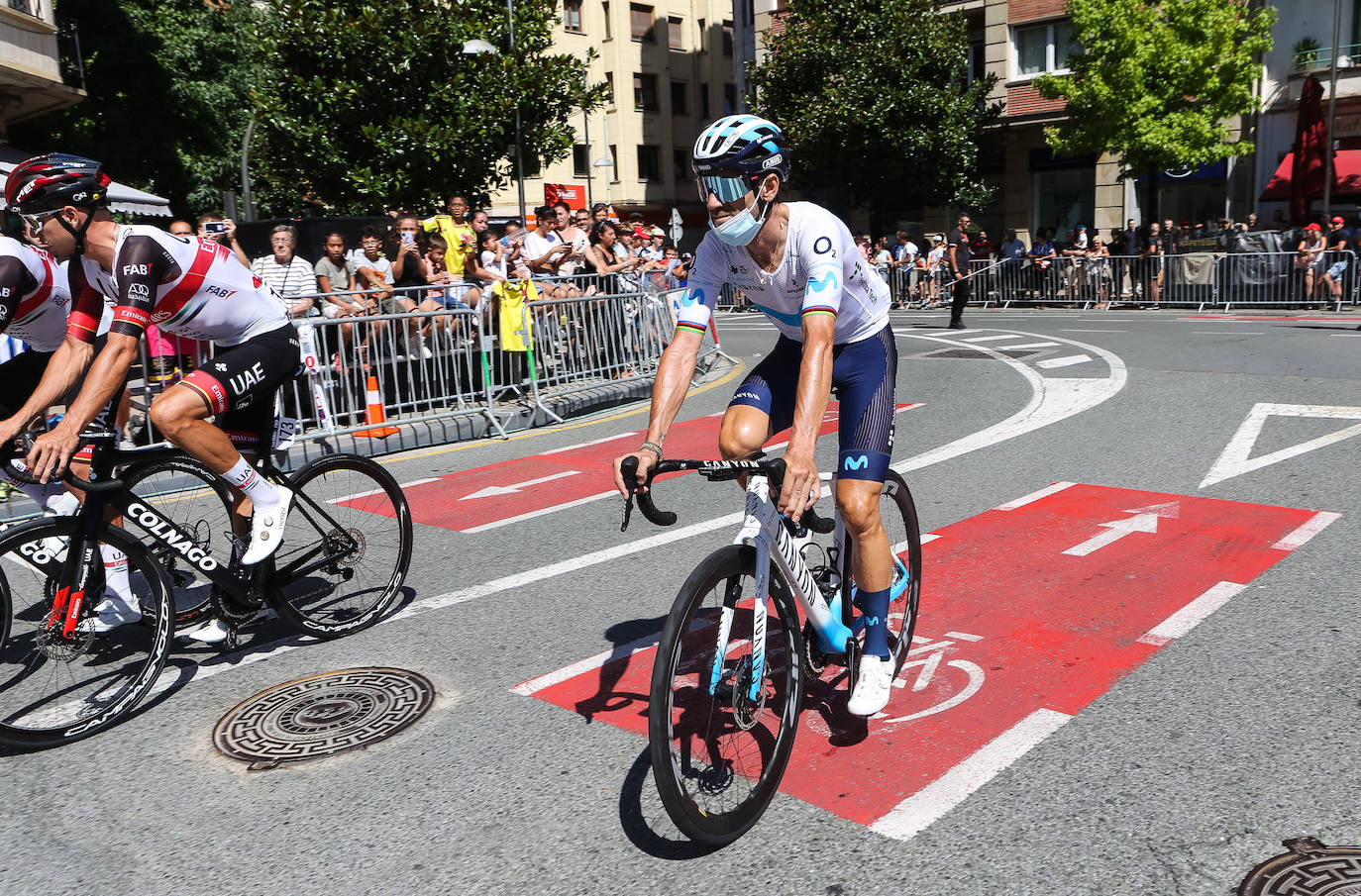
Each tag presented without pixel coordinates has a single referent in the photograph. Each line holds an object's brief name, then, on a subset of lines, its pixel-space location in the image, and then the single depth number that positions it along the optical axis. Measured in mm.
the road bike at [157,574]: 4074
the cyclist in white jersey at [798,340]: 3285
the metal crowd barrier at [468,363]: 9781
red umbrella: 24938
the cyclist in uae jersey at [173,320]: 4141
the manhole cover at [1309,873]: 2742
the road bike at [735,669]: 2900
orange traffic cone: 9984
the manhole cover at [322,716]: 3822
